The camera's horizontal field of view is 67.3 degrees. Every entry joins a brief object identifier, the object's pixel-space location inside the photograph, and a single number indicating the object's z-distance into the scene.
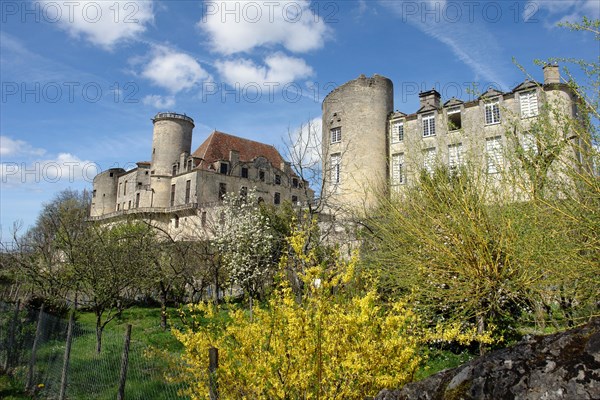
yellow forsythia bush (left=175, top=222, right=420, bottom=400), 4.62
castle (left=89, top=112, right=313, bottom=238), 49.31
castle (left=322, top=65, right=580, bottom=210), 25.64
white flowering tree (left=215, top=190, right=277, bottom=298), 22.27
